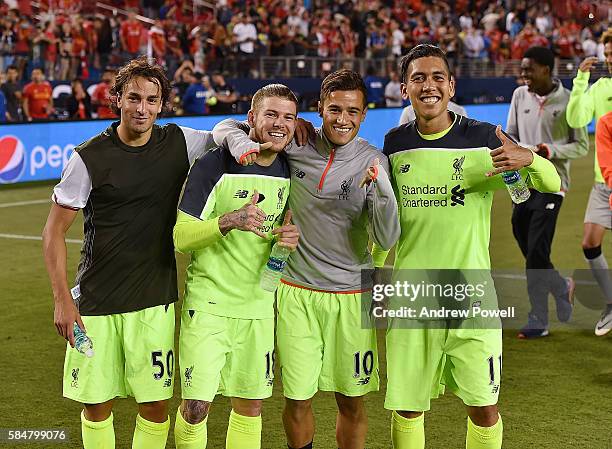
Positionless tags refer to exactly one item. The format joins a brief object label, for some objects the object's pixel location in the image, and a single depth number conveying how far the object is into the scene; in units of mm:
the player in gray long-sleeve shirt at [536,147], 8156
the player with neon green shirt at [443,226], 4785
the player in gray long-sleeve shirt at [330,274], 4887
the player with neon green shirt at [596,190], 8102
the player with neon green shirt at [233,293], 4766
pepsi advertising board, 15742
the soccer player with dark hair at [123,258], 4711
